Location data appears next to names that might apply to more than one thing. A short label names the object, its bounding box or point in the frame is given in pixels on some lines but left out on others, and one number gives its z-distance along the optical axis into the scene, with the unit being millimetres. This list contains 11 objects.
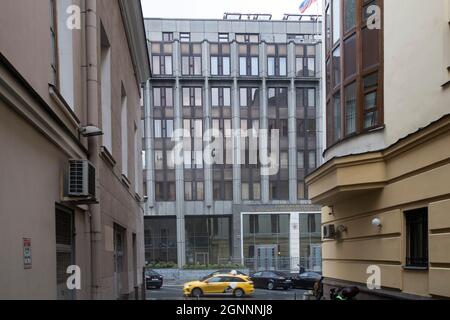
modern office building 46094
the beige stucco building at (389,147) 8016
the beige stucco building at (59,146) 4613
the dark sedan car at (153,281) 32594
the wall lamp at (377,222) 10188
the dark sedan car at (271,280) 31797
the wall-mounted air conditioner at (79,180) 6594
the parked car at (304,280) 31812
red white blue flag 42066
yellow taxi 26719
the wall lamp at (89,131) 7523
